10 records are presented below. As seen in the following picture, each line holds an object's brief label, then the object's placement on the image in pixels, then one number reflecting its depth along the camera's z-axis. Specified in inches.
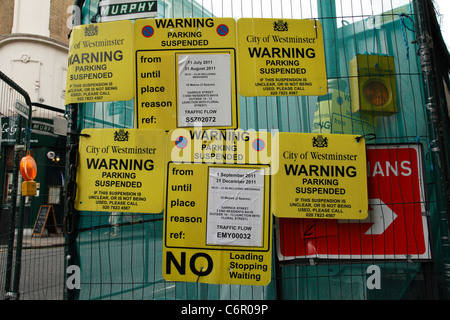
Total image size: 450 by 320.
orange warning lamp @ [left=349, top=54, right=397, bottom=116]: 106.4
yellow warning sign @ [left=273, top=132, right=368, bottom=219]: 94.4
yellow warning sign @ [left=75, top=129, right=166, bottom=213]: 96.7
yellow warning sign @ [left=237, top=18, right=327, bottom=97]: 99.7
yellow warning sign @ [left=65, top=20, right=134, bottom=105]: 101.0
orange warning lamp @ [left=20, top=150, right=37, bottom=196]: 147.3
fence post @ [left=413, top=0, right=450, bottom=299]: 92.5
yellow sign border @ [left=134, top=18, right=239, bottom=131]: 98.9
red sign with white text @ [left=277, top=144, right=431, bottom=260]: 97.7
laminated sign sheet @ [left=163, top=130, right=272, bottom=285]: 94.3
